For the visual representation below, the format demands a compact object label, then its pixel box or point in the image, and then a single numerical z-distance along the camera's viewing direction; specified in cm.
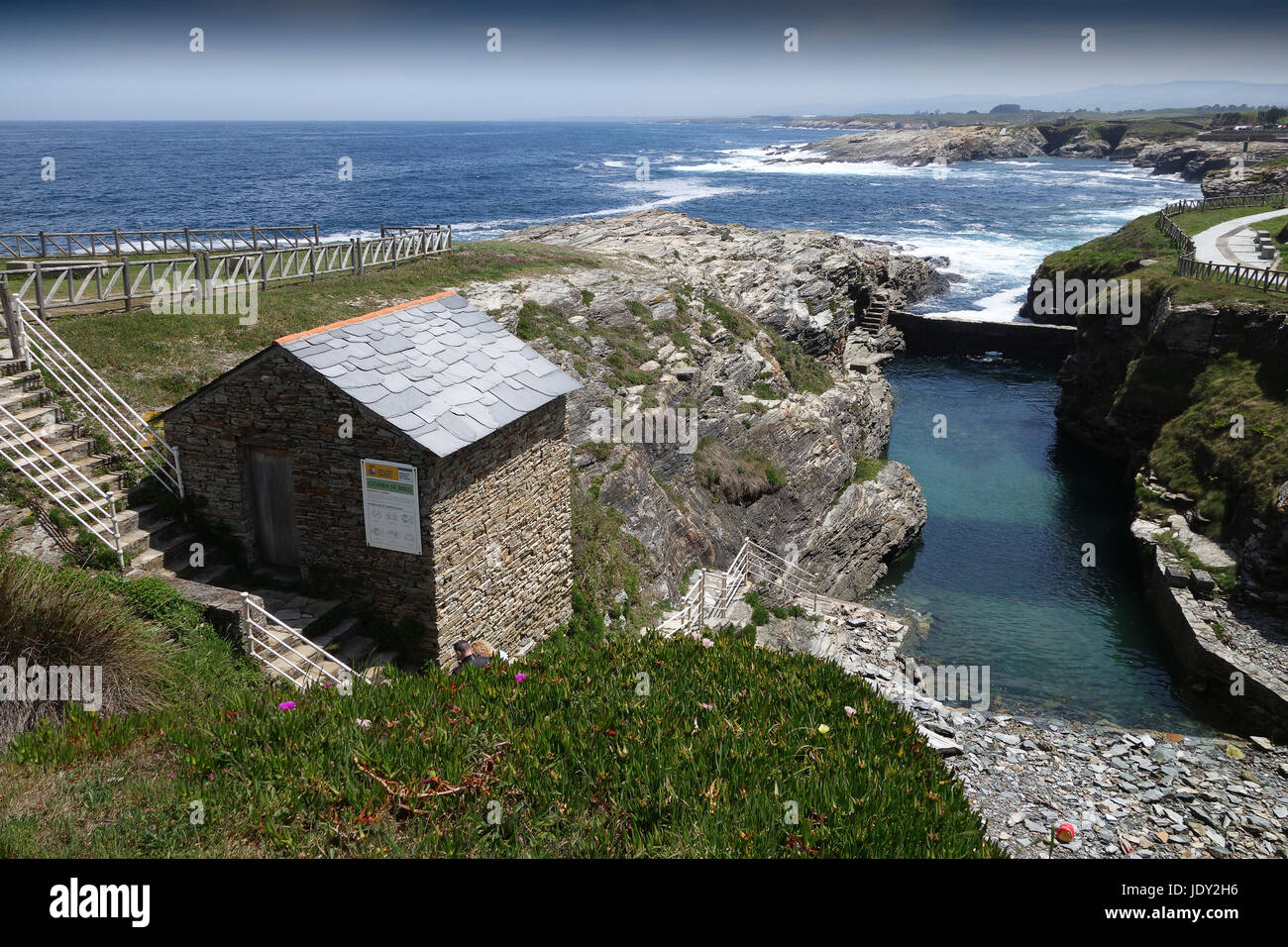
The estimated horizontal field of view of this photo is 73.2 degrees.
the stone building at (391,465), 1303
